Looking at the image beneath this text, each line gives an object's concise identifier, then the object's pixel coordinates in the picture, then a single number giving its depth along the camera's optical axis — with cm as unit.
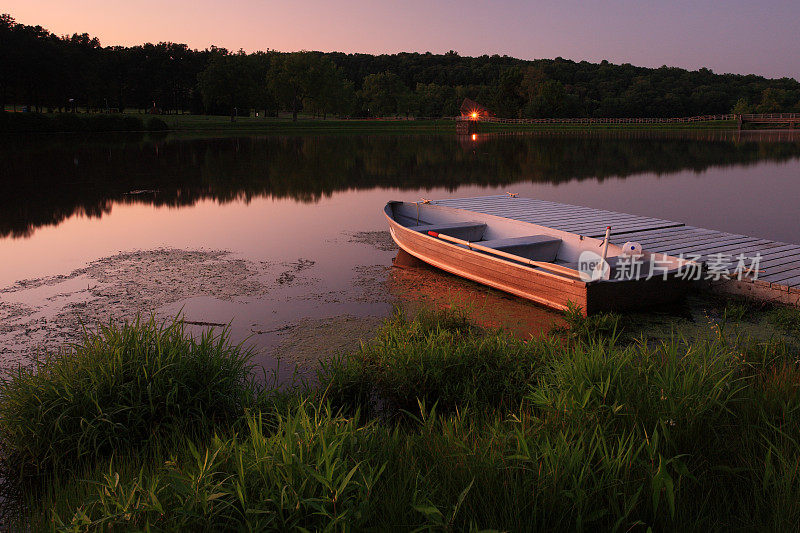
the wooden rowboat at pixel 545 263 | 781
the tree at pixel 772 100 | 9384
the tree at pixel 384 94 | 10806
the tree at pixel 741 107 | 9488
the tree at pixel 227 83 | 8069
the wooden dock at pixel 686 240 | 823
